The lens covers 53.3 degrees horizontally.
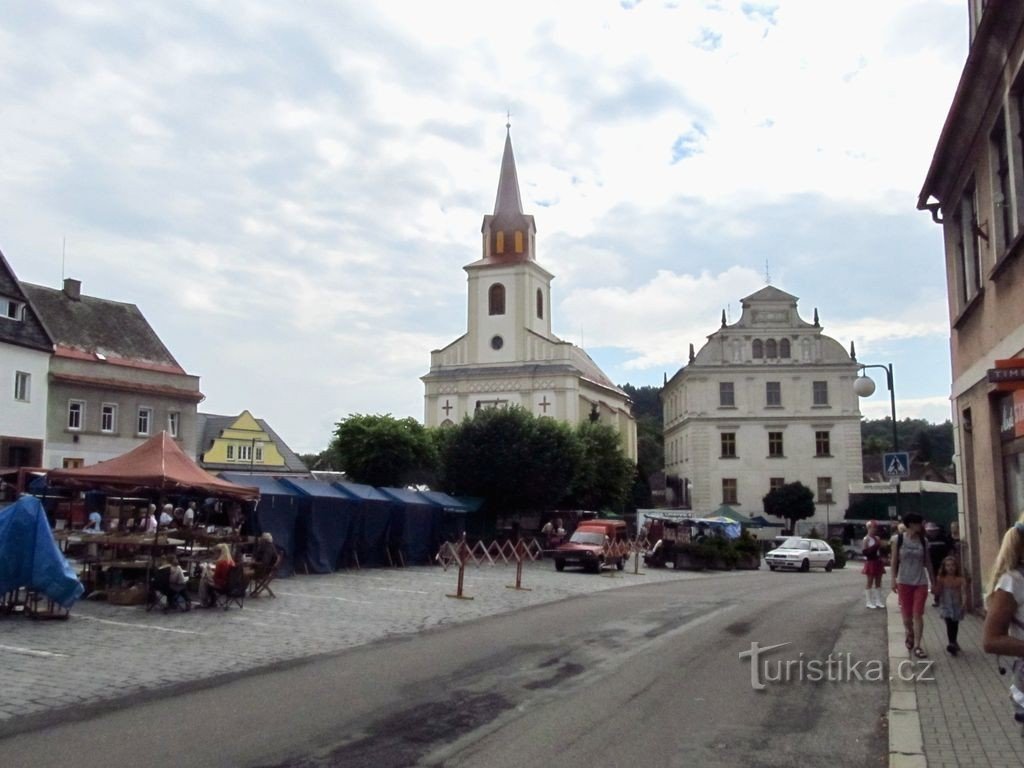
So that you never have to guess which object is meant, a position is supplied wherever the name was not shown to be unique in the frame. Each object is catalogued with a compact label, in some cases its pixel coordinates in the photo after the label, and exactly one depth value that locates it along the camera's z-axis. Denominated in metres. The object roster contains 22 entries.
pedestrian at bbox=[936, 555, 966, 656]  12.17
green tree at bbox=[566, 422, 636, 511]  57.08
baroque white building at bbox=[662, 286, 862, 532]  69.06
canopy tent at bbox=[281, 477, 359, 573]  28.22
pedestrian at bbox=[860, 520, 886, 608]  19.17
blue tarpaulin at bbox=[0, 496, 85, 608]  16.05
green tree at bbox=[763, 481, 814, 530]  66.12
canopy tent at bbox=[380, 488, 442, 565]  34.12
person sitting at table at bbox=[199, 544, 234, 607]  18.16
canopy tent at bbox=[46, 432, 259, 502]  19.86
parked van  33.25
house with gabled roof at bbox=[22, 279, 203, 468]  44.22
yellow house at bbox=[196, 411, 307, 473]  77.75
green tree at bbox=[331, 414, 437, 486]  49.47
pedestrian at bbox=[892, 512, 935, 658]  11.92
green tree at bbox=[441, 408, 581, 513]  43.59
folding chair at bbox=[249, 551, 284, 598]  20.47
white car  40.88
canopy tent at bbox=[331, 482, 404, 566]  31.22
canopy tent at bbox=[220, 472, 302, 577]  26.36
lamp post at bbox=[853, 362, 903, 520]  21.89
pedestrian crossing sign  20.44
